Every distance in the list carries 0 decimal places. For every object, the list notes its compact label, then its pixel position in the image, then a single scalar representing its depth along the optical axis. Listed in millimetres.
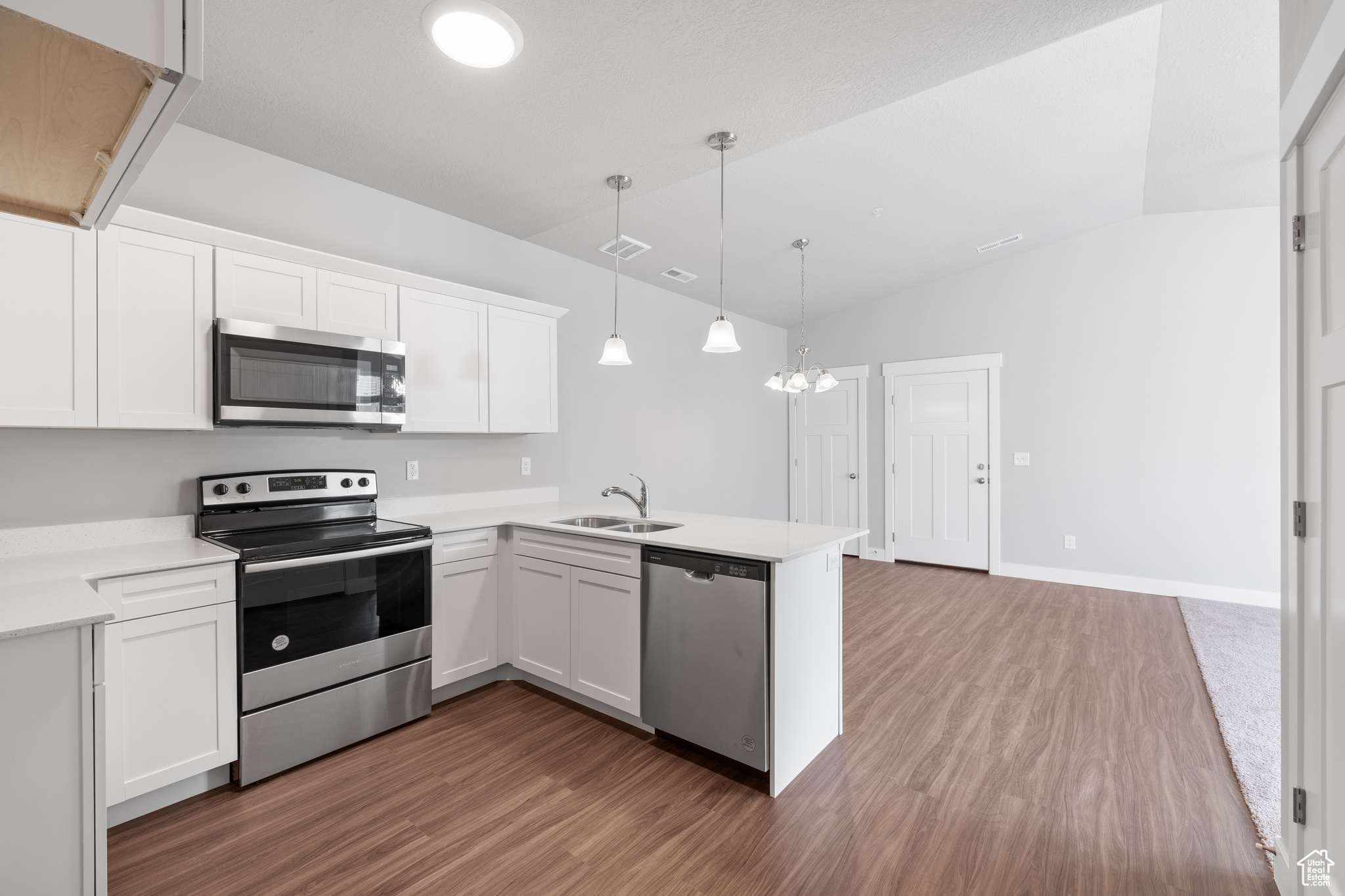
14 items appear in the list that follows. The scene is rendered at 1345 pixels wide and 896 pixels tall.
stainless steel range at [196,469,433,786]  2229
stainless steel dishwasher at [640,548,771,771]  2201
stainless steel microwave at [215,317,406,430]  2367
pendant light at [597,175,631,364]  2869
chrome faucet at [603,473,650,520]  3172
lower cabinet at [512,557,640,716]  2619
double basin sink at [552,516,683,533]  3062
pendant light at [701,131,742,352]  2691
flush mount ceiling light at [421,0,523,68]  1813
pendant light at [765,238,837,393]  3773
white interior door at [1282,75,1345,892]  1380
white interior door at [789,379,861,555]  6508
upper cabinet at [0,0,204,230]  695
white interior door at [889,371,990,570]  5758
